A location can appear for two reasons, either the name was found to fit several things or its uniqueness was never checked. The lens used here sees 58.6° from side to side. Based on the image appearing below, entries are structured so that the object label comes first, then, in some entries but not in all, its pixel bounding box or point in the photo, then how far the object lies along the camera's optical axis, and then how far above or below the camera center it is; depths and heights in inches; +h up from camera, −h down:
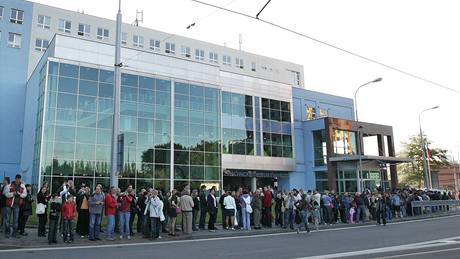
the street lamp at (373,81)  1232.8 +344.4
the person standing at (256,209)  778.8 -22.2
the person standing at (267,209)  804.6 -23.1
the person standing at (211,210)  737.0 -21.6
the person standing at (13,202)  551.2 -1.5
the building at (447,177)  3472.0 +141.8
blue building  1262.3 +301.4
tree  2413.9 +214.2
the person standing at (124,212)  601.9 -18.6
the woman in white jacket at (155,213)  615.8 -21.0
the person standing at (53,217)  531.8 -21.6
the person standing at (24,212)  573.7 -15.5
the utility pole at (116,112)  665.6 +146.4
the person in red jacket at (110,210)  589.3 -15.2
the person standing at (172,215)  652.1 -26.0
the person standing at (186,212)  665.0 -22.1
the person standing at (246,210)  755.4 -23.0
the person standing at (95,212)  571.8 -17.2
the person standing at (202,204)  734.5 -10.5
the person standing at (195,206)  724.7 -13.8
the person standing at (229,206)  746.8 -15.0
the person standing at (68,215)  542.0 -19.5
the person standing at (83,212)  594.9 -17.3
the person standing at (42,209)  570.6 -11.7
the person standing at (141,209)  650.2 -15.7
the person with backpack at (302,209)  750.5 -22.8
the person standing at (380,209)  906.7 -30.2
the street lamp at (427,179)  1594.5 +60.8
